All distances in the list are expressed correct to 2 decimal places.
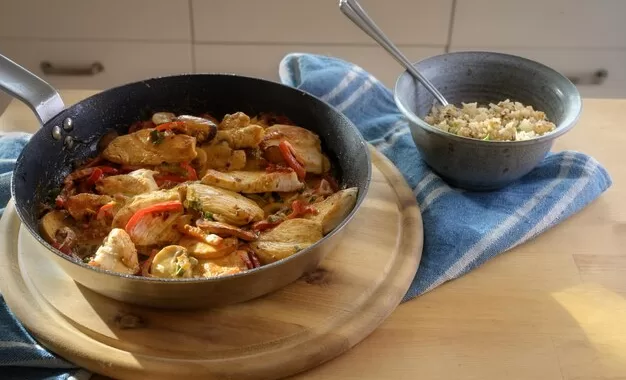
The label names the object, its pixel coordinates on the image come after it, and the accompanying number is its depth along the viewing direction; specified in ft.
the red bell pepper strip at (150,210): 3.73
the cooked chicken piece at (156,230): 3.72
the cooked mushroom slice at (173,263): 3.48
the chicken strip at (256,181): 4.15
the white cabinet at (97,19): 8.38
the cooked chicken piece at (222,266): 3.55
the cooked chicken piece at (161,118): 4.61
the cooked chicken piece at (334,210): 3.89
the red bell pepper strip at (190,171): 4.38
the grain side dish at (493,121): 4.54
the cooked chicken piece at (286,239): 3.65
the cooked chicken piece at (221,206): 3.88
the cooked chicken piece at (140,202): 3.81
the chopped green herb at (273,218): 4.01
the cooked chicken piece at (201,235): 3.70
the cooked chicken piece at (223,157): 4.50
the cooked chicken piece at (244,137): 4.47
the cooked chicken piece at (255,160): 4.55
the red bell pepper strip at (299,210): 4.00
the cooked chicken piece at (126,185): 4.12
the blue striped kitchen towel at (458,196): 4.08
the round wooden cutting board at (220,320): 3.30
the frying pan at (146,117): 3.24
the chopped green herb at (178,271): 3.45
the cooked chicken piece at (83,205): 3.96
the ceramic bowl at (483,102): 4.32
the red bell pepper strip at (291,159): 4.37
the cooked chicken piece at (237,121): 4.63
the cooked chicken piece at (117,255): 3.41
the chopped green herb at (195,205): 3.90
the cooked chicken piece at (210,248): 3.67
